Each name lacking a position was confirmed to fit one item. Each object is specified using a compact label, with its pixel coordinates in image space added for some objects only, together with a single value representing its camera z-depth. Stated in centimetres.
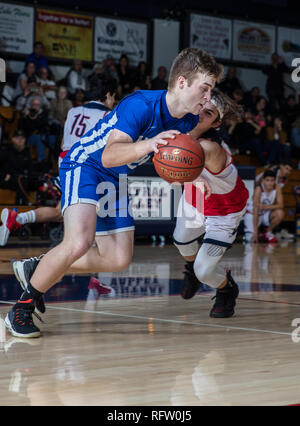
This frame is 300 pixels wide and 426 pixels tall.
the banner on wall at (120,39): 1684
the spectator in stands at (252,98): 1769
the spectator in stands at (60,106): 1366
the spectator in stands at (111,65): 1495
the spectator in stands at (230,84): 1725
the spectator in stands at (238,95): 1662
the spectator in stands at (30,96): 1371
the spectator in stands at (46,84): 1427
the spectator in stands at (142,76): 1571
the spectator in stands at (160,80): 1591
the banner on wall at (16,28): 1541
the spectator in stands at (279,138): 1631
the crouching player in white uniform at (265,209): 1366
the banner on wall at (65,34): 1602
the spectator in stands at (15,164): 1241
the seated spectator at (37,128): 1338
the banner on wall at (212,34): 1830
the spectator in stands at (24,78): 1403
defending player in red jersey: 504
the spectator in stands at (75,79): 1502
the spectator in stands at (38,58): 1473
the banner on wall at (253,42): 1919
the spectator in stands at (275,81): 1869
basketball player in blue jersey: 413
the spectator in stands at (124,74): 1546
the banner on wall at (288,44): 1986
